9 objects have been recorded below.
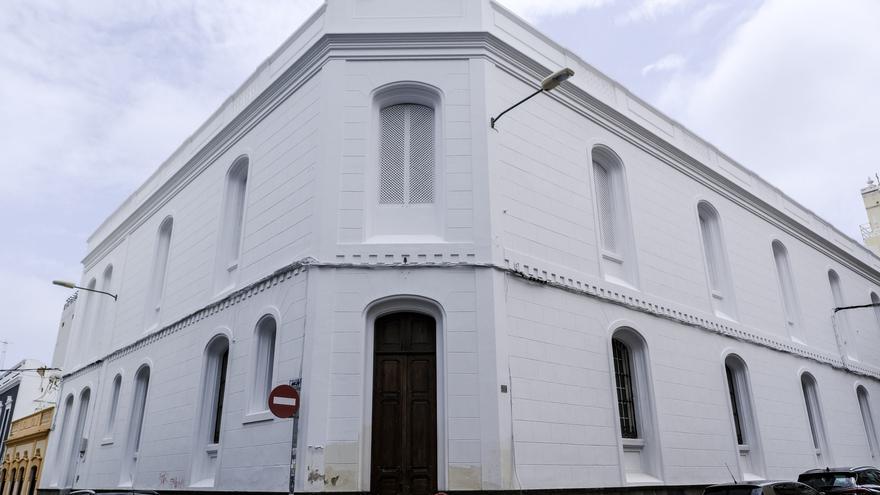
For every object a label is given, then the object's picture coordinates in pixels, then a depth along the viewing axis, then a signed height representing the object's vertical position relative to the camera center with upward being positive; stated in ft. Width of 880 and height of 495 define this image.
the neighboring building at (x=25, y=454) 88.99 +6.93
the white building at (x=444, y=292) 37.78 +14.16
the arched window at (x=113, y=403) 65.18 +9.59
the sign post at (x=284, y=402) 31.27 +4.54
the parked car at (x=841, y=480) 42.88 +1.14
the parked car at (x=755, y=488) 32.45 +0.48
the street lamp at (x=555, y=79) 37.93 +23.78
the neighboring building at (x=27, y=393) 119.03 +19.10
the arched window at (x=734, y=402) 56.85 +8.16
